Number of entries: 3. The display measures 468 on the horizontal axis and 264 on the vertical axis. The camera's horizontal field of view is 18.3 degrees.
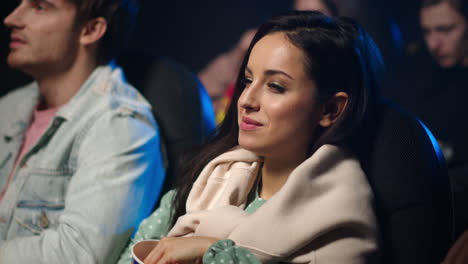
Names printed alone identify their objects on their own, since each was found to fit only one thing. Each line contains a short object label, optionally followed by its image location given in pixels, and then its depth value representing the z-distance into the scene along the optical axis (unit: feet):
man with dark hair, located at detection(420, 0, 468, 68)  9.87
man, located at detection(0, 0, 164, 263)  7.79
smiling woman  7.02
